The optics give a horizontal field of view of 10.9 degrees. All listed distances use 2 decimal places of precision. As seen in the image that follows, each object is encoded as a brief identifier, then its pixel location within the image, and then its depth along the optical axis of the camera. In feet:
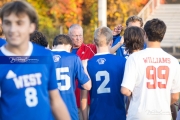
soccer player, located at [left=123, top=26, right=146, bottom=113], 37.57
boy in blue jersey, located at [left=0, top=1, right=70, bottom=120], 23.18
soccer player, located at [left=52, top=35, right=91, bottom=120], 37.44
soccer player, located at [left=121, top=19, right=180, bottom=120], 33.47
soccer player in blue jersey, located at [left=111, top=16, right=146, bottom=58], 46.70
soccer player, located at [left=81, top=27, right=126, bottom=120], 37.31
